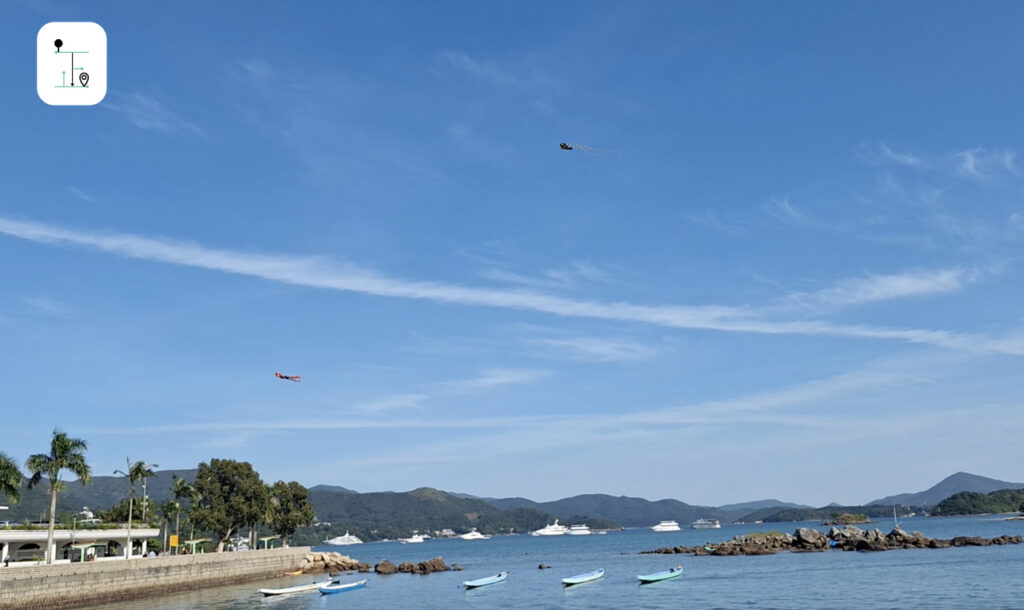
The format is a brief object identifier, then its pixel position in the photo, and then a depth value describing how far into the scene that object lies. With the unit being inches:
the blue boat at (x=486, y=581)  3971.5
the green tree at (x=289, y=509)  4842.5
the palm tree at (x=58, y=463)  2901.1
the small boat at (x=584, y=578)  4024.1
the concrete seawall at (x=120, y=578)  2502.5
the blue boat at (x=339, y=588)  3651.6
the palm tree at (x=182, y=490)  4436.8
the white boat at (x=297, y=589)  3408.0
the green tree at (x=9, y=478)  2716.5
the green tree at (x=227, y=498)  4212.6
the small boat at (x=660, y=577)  4018.2
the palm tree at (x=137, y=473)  3814.0
